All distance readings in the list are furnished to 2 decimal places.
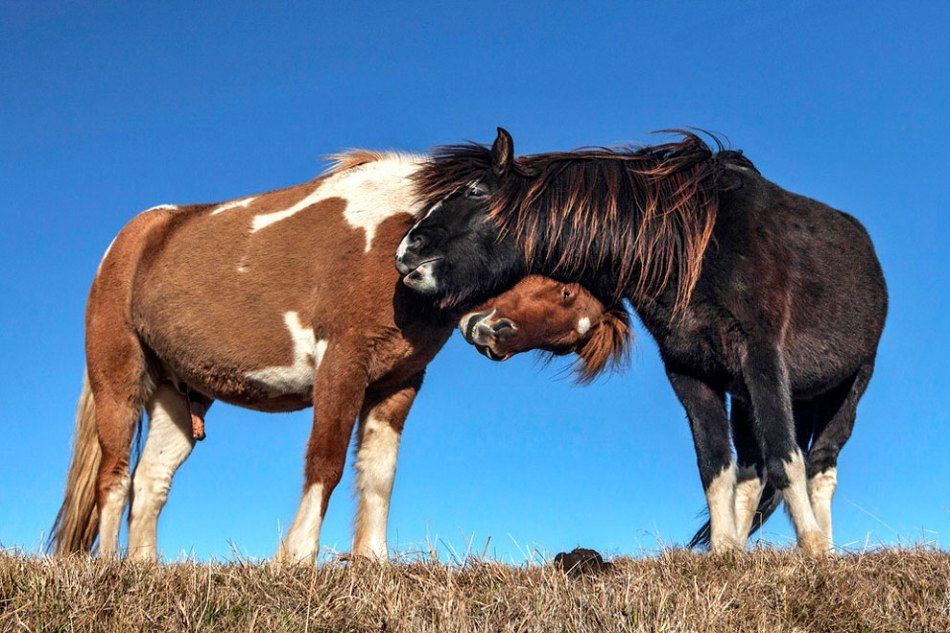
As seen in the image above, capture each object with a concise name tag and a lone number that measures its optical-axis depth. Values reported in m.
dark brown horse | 4.87
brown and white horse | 5.35
